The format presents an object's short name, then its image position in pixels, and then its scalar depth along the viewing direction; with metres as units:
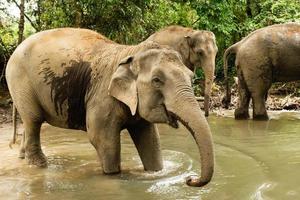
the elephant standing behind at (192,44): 10.73
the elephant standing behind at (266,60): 10.47
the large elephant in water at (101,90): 5.19
